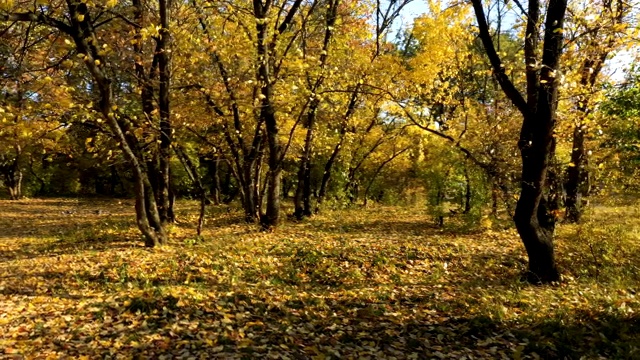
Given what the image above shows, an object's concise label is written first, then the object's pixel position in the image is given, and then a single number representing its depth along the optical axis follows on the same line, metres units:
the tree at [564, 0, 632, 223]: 6.32
